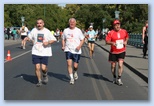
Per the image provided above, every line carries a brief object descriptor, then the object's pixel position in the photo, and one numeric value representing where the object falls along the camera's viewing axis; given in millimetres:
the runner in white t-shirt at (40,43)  9383
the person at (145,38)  17122
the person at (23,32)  24694
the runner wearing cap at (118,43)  9711
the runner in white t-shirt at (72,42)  9781
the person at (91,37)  18984
